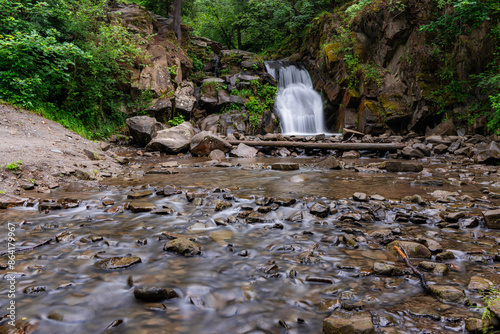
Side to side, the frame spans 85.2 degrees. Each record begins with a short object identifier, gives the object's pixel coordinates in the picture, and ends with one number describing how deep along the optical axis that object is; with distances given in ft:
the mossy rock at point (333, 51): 55.36
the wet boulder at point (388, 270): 7.95
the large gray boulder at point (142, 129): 39.93
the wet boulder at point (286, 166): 27.32
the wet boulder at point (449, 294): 6.63
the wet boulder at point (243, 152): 37.76
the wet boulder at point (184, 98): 51.74
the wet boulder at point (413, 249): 8.96
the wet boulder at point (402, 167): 24.56
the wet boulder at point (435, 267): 7.92
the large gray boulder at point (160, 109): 46.88
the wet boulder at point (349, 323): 5.52
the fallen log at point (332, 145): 35.24
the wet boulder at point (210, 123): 52.28
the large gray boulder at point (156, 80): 48.34
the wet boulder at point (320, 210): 13.12
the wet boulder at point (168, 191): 17.02
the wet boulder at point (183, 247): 9.45
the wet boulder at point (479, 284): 6.97
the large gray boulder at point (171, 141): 37.60
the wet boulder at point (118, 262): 8.37
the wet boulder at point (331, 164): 27.63
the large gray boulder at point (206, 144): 37.60
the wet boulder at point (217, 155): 35.52
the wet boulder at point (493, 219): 11.16
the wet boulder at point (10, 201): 14.14
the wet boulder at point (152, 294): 6.86
